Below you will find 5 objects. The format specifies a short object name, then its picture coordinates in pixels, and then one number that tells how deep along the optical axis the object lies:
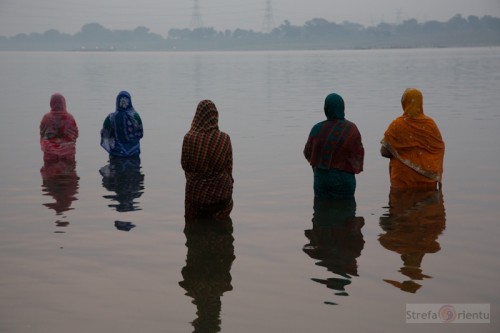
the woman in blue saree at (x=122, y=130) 12.44
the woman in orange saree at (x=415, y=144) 9.27
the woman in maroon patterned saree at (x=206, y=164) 7.77
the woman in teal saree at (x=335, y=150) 8.55
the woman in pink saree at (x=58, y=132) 12.55
